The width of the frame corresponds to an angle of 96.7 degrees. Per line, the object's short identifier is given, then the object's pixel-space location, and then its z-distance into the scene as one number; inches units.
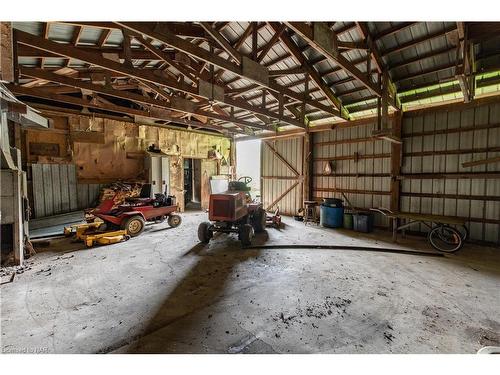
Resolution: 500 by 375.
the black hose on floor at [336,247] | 207.0
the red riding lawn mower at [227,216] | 213.2
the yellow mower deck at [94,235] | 211.5
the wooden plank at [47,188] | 295.6
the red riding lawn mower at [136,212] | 240.5
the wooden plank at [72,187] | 314.5
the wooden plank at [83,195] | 322.3
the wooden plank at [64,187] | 308.5
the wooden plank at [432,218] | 203.2
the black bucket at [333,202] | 300.0
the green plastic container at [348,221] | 292.5
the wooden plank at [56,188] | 301.9
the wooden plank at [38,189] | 287.9
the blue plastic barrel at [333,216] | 297.4
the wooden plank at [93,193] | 329.6
